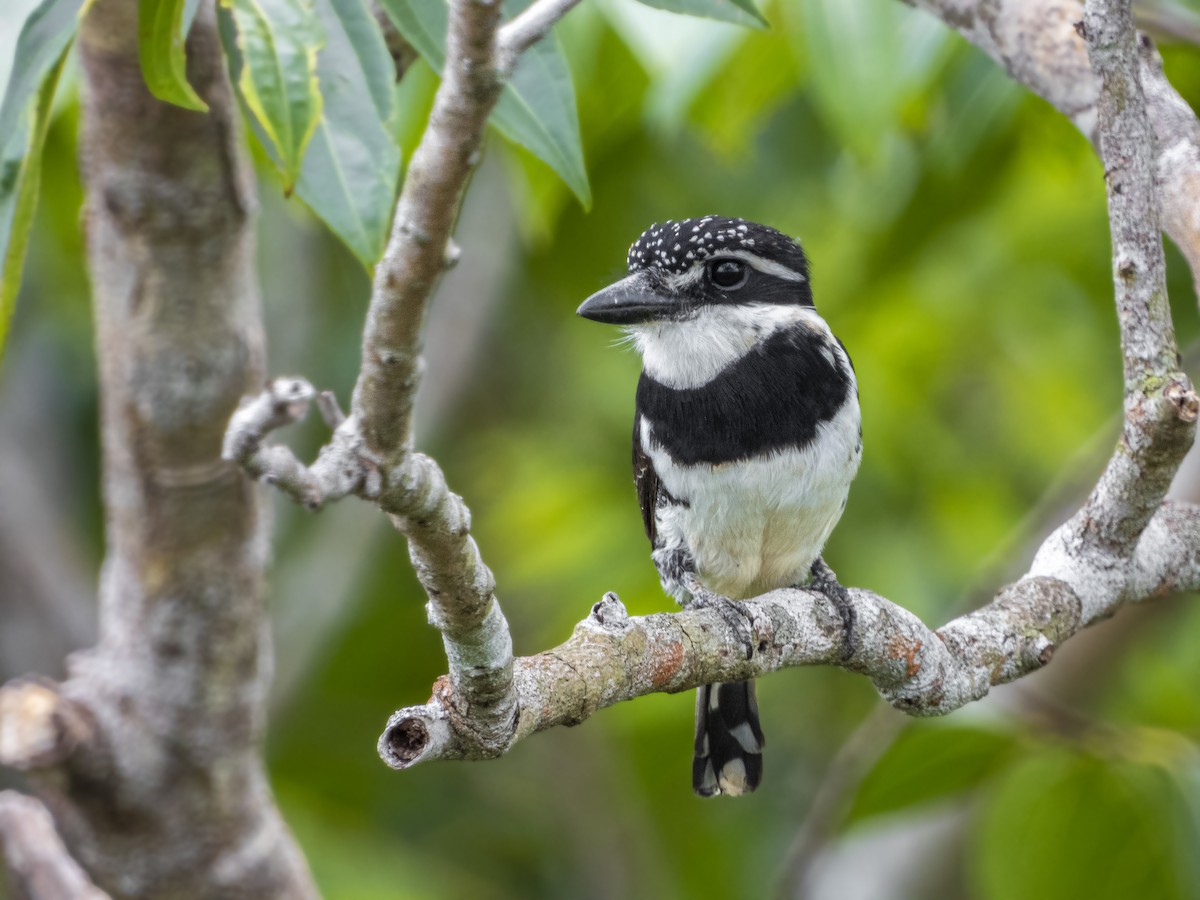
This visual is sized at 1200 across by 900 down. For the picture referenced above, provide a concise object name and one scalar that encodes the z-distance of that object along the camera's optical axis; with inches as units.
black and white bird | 246.8
